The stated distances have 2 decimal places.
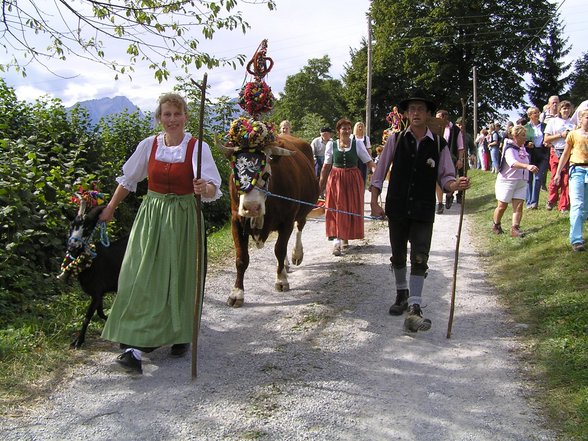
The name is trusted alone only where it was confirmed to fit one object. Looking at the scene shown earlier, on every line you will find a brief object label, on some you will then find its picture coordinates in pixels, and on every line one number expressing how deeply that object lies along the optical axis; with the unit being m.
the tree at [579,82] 44.56
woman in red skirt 8.65
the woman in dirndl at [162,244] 4.06
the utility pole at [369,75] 27.12
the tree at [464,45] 36.78
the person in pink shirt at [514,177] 8.89
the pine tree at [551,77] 44.91
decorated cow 5.52
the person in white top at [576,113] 7.87
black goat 4.40
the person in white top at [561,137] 9.26
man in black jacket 5.18
